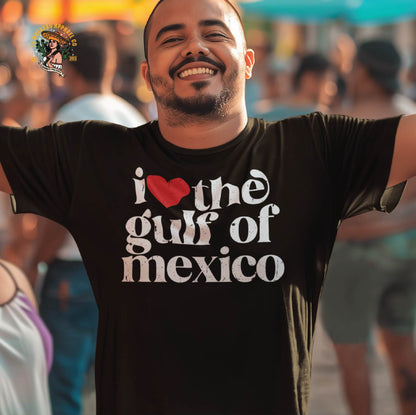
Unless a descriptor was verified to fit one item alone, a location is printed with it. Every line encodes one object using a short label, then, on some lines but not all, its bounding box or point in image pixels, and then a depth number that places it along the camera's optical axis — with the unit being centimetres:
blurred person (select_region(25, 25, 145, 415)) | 348
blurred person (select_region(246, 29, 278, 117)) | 769
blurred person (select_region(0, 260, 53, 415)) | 258
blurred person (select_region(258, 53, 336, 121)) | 454
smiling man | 197
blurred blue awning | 632
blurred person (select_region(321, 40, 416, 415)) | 388
